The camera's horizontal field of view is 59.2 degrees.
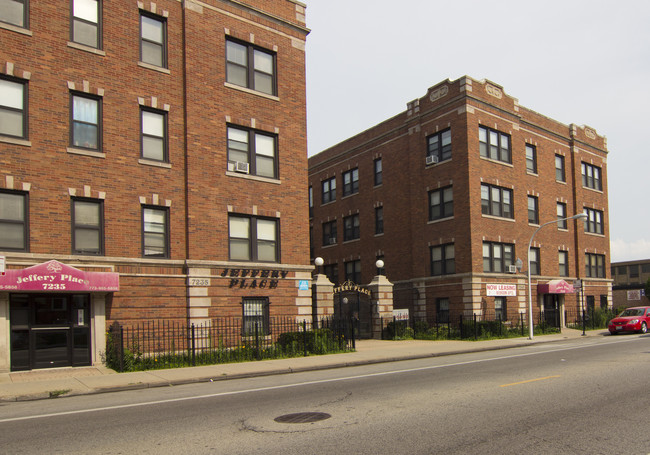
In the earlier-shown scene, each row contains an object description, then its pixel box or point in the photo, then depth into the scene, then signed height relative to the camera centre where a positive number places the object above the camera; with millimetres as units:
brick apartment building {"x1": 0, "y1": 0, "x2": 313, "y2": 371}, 17266 +3618
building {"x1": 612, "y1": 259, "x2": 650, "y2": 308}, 94956 -1729
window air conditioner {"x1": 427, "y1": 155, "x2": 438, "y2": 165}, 33531 +6239
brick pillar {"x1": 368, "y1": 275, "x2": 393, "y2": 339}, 28453 -1799
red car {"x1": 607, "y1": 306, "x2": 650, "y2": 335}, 31000 -3291
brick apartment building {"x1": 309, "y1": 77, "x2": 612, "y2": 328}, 31859 +3737
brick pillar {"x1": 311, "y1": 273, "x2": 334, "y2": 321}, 25547 -1322
